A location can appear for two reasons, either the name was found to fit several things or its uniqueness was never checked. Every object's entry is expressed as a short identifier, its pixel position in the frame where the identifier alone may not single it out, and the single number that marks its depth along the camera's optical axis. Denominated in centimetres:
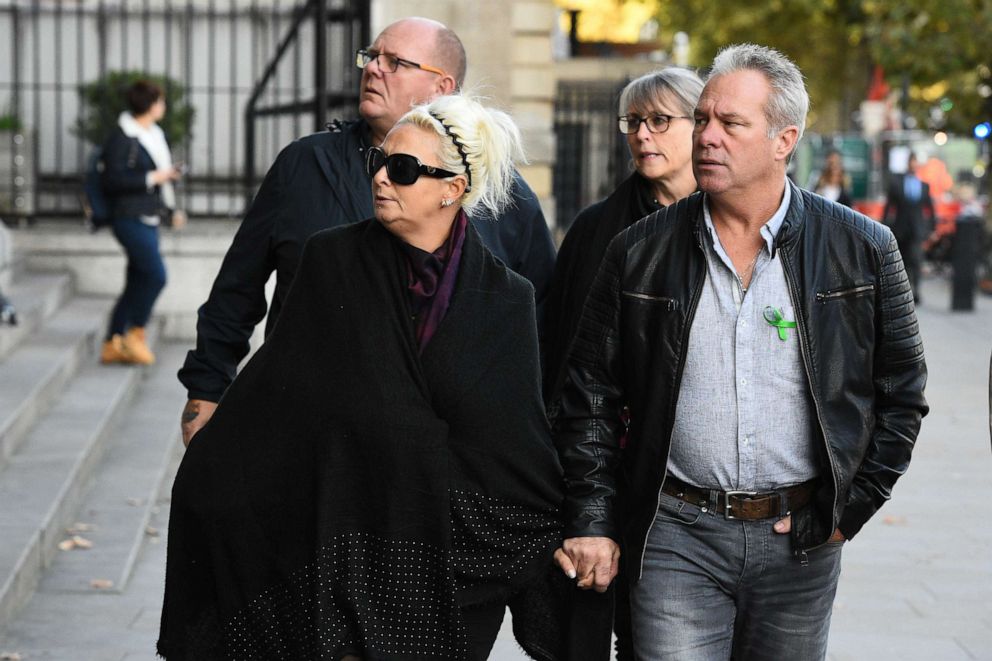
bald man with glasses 441
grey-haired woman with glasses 450
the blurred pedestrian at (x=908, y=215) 2091
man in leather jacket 342
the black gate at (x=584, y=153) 2012
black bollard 1964
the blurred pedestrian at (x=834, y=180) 2123
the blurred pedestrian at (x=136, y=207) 1095
